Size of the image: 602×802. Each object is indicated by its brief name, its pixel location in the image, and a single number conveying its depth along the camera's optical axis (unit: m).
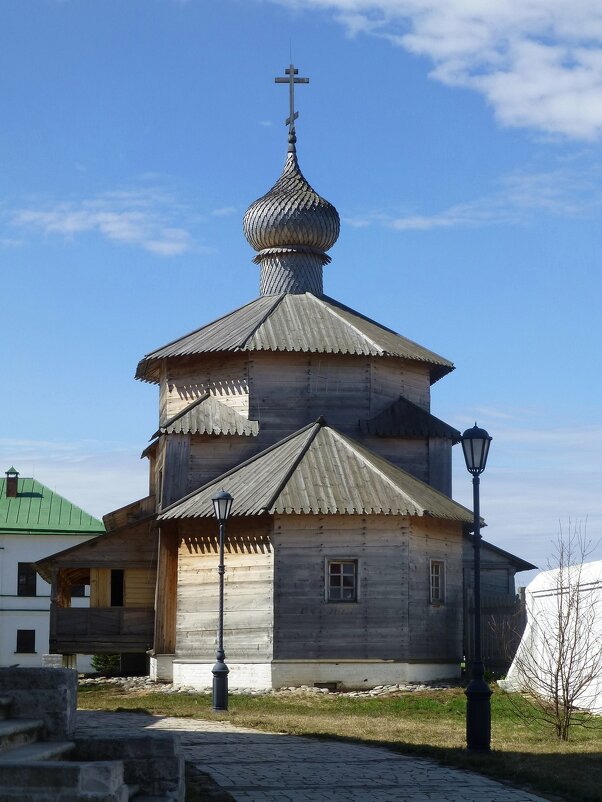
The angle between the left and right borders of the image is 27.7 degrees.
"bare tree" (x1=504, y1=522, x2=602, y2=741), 15.67
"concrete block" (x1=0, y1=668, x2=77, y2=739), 9.52
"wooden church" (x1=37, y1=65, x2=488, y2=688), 24.48
